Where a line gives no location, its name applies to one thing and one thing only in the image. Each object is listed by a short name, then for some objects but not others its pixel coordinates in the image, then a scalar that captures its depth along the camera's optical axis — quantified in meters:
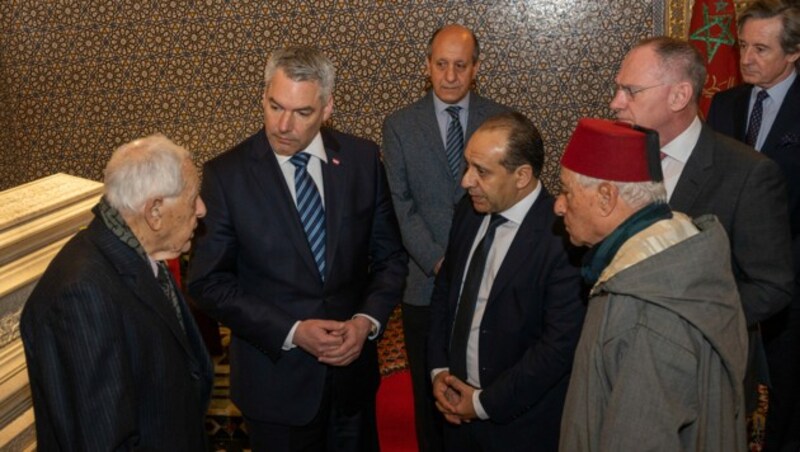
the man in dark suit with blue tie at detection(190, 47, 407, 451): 3.02
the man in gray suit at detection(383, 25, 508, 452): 3.84
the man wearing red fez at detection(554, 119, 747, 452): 1.99
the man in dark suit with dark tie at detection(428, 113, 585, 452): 2.82
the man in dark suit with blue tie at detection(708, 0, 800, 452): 3.73
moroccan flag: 5.07
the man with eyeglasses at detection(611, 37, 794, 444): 2.79
